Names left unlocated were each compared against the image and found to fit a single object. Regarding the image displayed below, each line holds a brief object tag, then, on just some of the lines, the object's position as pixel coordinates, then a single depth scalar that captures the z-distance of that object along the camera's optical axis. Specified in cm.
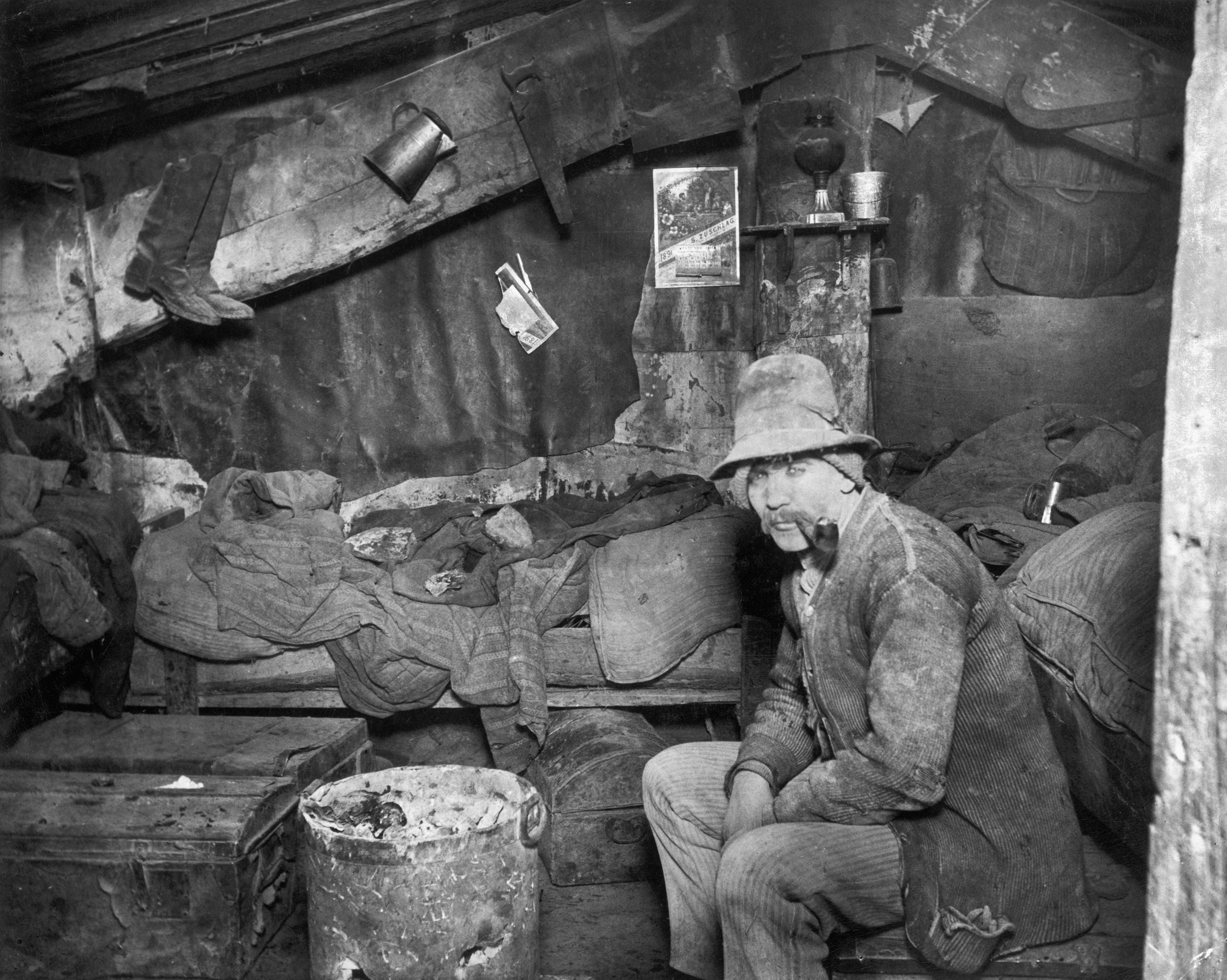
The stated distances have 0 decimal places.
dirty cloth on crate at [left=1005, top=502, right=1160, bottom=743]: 298
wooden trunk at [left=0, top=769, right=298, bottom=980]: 321
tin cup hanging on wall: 496
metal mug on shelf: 524
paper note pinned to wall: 570
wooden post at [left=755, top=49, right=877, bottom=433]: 538
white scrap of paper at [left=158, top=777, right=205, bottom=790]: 352
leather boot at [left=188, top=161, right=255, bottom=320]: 503
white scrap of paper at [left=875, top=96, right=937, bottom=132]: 554
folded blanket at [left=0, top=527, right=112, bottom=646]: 395
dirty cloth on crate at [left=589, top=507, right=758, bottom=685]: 434
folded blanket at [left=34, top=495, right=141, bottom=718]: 421
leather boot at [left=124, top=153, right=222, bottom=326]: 500
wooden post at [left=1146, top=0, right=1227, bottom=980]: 158
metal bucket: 270
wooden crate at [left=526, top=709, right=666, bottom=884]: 394
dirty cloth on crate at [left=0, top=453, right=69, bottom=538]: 411
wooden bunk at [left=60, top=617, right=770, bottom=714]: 440
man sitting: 236
